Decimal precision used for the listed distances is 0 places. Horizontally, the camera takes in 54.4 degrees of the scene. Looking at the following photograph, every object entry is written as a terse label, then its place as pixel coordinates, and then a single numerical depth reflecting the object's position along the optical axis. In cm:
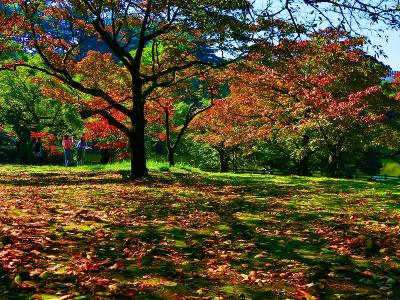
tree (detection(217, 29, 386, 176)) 1911
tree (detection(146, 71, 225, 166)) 2270
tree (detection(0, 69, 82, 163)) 3583
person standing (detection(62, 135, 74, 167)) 2731
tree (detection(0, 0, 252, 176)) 1261
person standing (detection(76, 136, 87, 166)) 2902
